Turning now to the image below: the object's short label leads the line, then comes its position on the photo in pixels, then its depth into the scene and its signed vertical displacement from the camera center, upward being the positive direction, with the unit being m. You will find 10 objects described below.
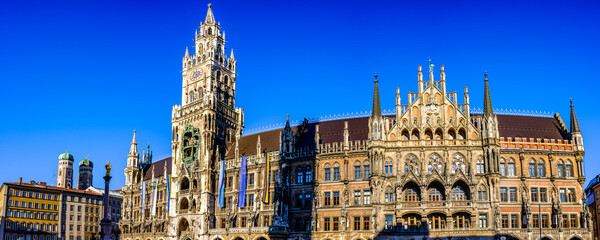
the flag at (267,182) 83.39 +6.71
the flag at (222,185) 89.29 +6.79
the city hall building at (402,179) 72.62 +6.65
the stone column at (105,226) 51.36 +0.44
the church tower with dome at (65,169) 193.12 +20.15
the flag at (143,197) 104.93 +5.85
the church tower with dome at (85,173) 196.25 +19.07
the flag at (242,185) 85.75 +6.49
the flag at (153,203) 101.44 +4.71
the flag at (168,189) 96.31 +6.65
